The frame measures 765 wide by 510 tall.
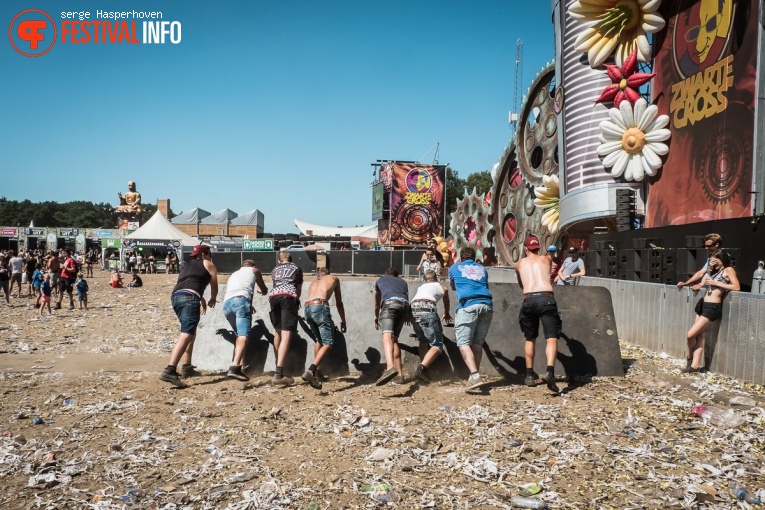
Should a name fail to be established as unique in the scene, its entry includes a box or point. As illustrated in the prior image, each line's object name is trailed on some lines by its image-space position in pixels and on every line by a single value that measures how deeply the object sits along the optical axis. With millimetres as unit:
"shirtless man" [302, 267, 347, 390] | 7457
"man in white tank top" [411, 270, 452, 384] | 7343
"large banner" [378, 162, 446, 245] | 60406
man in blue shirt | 7117
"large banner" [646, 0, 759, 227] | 12930
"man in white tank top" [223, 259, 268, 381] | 7719
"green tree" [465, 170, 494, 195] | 93875
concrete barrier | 7891
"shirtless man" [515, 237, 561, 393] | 6930
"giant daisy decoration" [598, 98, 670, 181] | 17234
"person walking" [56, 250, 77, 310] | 16922
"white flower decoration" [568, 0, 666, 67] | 17500
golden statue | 55625
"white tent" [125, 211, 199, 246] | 38719
